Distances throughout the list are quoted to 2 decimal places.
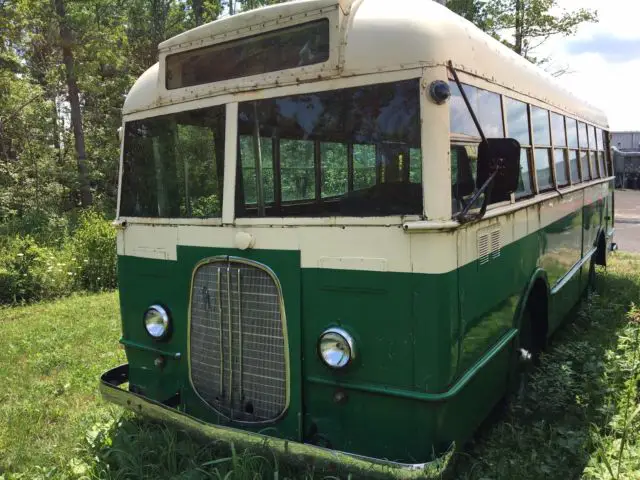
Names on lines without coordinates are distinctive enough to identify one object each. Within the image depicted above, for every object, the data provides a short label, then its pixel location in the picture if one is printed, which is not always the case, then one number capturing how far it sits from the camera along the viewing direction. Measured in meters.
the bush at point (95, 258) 10.34
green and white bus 2.78
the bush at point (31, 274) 9.48
